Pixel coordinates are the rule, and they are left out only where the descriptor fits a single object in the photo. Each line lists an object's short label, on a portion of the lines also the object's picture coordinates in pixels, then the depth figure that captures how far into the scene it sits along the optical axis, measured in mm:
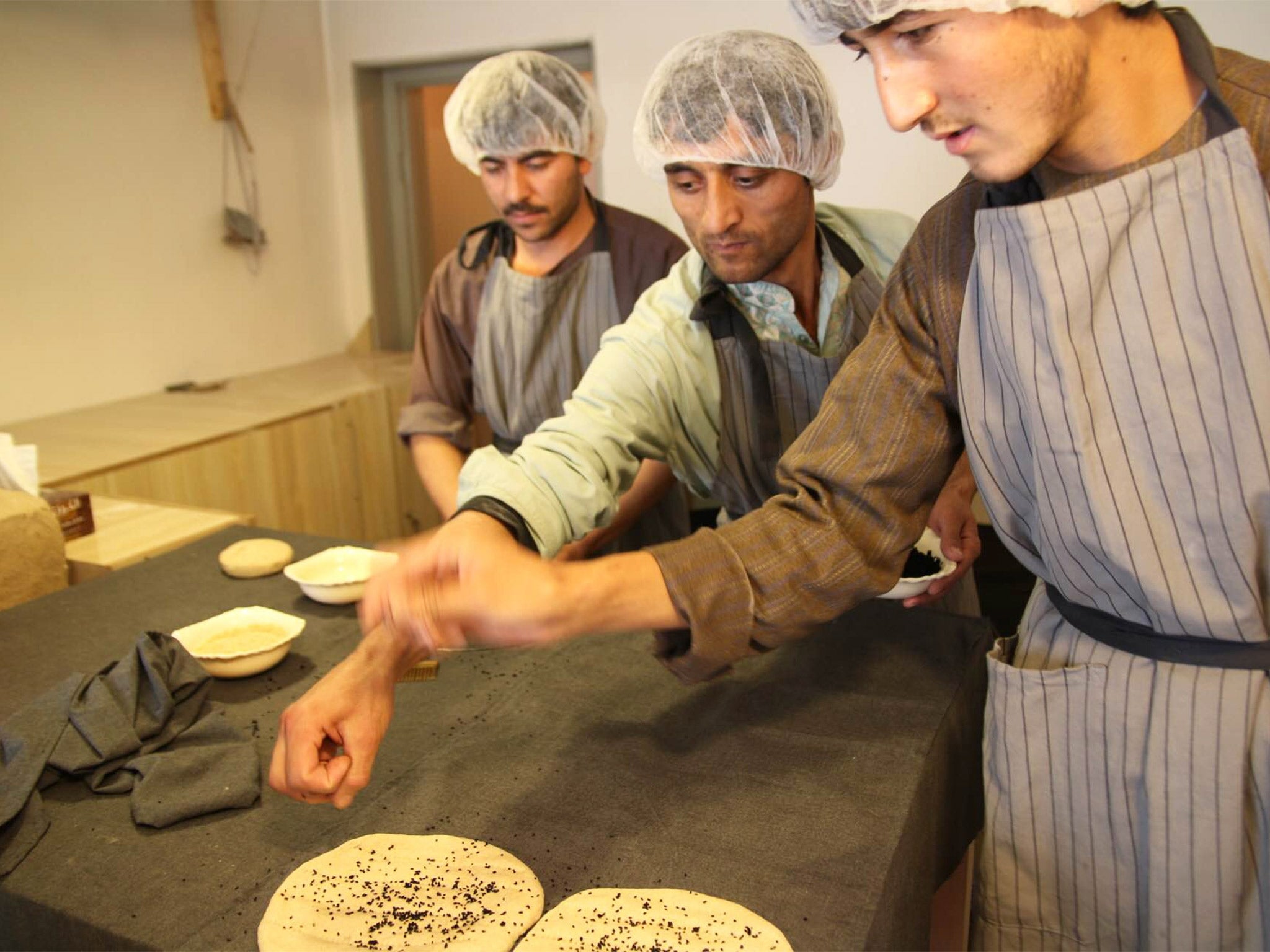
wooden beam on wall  3572
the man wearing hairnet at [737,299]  1523
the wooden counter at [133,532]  1965
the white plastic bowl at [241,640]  1439
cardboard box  2035
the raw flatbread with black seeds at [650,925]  912
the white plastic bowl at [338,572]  1662
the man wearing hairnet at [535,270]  2164
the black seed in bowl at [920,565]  1478
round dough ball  1799
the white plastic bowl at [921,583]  1336
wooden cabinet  2785
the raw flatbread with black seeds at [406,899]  948
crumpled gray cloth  1135
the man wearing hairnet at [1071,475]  905
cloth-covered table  999
